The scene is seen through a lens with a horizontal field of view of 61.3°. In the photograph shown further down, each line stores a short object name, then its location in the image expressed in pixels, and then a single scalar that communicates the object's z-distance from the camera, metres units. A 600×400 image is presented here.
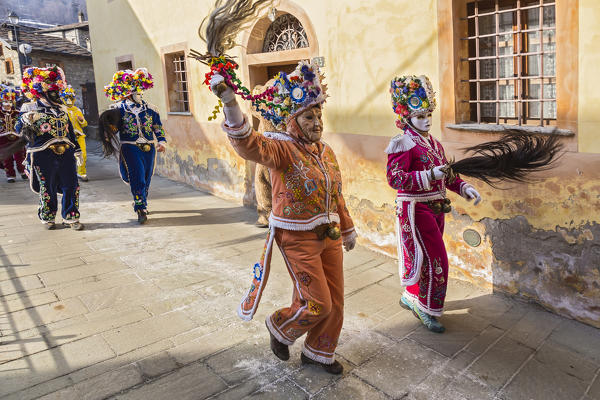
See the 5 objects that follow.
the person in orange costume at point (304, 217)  3.06
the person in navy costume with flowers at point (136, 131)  7.02
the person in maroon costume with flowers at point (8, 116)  10.29
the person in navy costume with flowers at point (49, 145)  6.53
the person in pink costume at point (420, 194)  3.69
